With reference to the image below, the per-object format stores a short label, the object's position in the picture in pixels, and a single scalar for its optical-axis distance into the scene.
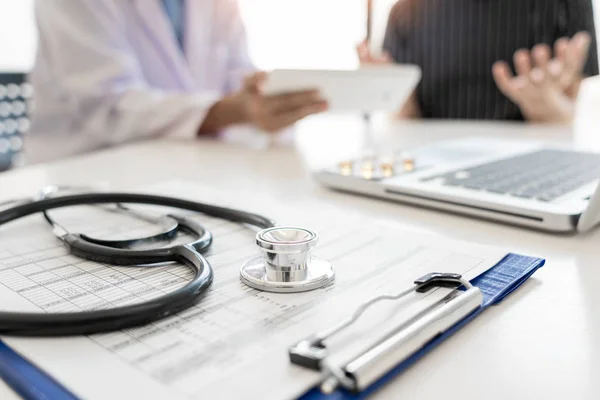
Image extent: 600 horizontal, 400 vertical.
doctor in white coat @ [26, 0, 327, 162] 0.94
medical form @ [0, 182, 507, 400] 0.22
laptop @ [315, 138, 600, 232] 0.43
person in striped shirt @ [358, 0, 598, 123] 1.67
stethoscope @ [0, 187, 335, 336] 0.24
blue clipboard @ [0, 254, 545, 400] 0.21
